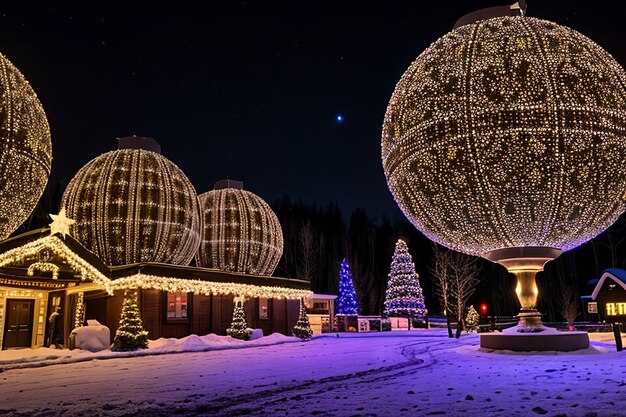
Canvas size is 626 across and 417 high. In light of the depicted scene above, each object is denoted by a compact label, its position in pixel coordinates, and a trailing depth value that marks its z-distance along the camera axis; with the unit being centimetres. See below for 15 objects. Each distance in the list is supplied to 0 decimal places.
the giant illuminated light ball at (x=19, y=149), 1413
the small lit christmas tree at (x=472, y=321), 3506
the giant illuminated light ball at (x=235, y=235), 2911
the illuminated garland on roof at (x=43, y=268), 1730
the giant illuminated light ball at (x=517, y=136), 1143
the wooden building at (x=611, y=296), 3312
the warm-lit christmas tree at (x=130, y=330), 1800
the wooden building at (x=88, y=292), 1744
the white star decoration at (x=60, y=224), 1695
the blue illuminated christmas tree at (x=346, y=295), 4525
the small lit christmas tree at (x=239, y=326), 2323
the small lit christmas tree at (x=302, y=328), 2616
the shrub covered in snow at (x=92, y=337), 1744
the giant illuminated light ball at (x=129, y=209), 2286
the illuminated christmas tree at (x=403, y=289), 4238
